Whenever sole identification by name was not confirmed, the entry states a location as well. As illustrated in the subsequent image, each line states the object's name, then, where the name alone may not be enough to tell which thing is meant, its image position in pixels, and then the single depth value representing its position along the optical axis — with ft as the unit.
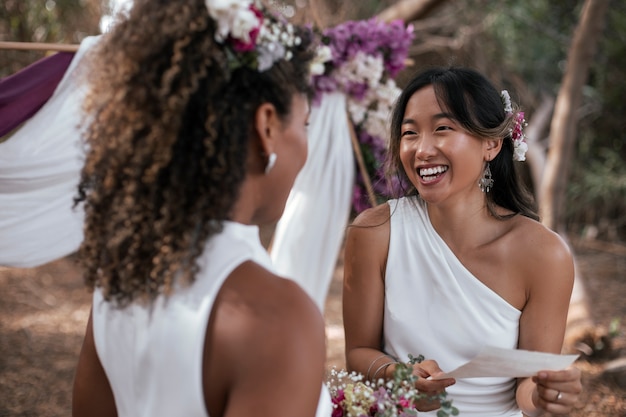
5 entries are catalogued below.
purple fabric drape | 10.85
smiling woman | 7.14
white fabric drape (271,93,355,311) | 14.20
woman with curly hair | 3.79
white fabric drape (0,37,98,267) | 11.31
